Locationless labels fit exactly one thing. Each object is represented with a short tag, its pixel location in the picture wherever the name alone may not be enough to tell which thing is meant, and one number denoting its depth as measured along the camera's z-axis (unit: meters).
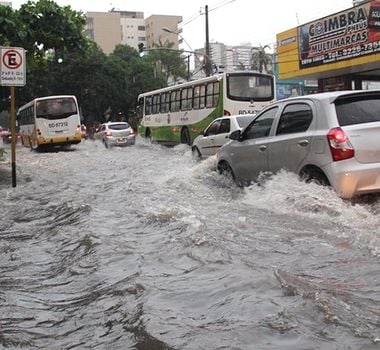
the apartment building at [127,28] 103.12
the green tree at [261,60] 59.12
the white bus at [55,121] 26.25
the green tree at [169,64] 71.38
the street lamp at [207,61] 32.25
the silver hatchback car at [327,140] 6.49
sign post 10.95
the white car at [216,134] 14.32
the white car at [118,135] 27.70
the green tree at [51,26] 13.77
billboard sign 21.16
